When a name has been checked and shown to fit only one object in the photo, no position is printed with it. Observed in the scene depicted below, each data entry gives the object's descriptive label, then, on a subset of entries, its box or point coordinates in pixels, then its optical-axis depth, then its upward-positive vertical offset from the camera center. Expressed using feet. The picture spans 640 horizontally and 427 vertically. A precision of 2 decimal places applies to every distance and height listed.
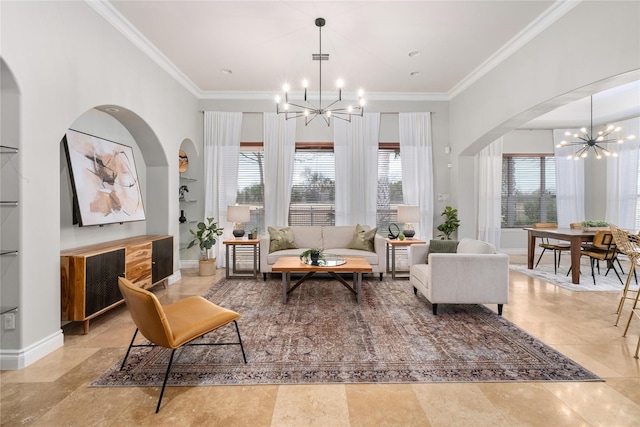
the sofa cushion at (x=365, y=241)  16.49 -1.67
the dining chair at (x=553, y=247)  17.34 -2.07
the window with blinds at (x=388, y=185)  19.95 +1.75
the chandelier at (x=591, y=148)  21.91 +5.24
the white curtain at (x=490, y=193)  23.18 +1.45
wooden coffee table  11.99 -2.34
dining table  15.26 -1.35
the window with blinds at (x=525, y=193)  24.58 +1.55
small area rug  14.43 -3.60
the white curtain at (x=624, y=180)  21.26 +2.39
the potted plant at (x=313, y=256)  12.76 -1.99
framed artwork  10.40 +1.15
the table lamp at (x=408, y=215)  17.25 -0.22
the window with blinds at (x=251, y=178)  20.02 +2.17
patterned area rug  7.18 -3.94
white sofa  15.84 -1.95
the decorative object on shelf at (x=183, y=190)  18.54 +1.25
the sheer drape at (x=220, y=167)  19.20 +2.79
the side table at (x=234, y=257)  16.29 -2.62
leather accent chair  6.18 -2.64
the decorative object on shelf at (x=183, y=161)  18.47 +3.03
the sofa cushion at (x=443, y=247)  13.35 -1.60
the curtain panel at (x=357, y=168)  19.26 +2.77
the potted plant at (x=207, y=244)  17.02 -1.94
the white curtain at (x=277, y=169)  19.19 +2.67
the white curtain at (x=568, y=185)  23.82 +2.16
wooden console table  9.23 -2.21
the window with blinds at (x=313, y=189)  20.11 +1.47
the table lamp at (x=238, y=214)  17.08 -0.21
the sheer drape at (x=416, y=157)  19.39 +3.53
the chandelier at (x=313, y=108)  18.87 +6.58
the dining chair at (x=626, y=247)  9.98 -1.23
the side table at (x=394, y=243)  16.17 -1.73
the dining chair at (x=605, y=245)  15.30 -1.72
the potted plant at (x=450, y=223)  18.11 -0.71
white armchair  10.80 -2.44
